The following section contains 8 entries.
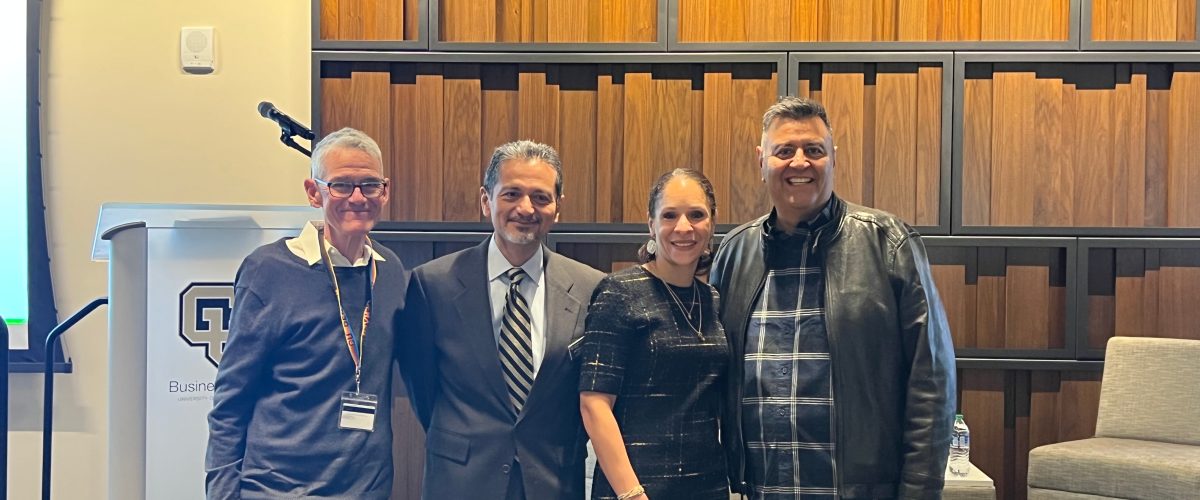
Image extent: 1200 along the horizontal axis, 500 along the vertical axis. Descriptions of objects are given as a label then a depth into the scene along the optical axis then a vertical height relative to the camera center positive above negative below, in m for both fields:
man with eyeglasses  1.88 -0.27
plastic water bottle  3.11 -0.68
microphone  2.31 +0.29
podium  2.00 -0.19
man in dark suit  1.99 -0.24
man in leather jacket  1.96 -0.22
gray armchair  3.01 -0.59
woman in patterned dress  1.92 -0.26
